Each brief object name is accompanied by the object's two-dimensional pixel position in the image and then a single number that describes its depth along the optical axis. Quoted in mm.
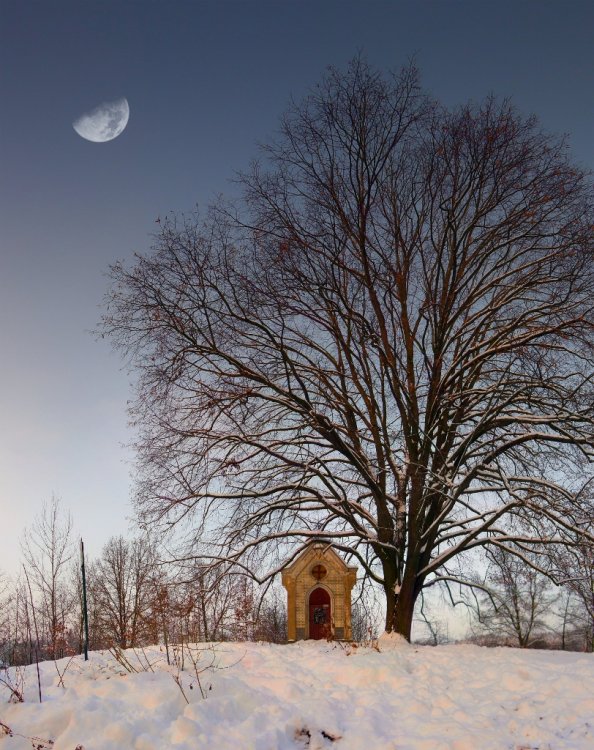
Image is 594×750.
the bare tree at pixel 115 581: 28438
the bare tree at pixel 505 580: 9672
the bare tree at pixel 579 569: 8562
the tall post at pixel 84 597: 7549
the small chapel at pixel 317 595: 18609
